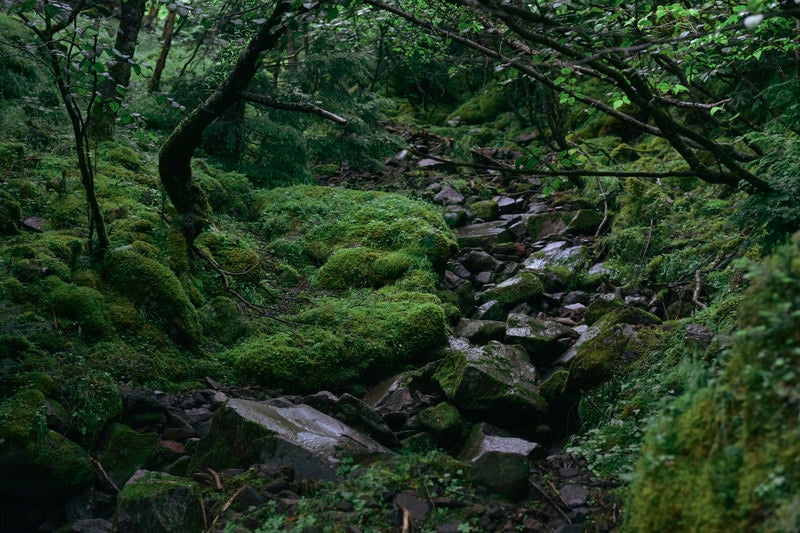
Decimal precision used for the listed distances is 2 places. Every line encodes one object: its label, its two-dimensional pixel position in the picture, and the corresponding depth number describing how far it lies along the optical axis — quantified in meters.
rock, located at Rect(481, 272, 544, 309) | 7.12
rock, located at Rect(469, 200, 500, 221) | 10.33
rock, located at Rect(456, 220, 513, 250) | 9.25
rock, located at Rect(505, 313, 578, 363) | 5.84
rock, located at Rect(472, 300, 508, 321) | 7.02
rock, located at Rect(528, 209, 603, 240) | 9.17
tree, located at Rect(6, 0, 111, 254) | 4.35
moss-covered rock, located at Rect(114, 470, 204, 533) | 3.25
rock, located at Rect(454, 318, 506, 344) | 6.32
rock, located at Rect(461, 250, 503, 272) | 8.33
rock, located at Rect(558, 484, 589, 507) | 3.31
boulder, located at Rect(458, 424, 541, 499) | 3.48
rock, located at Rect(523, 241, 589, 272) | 8.13
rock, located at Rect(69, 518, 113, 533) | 3.45
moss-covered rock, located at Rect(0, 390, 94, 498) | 3.67
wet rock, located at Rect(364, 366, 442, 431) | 4.83
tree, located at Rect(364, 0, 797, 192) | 3.40
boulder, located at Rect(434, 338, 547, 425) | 4.79
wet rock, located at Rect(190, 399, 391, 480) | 3.77
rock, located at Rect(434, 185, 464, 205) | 10.98
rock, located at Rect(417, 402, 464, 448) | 4.56
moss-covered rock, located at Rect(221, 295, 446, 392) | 5.41
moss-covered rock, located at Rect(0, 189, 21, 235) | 5.74
